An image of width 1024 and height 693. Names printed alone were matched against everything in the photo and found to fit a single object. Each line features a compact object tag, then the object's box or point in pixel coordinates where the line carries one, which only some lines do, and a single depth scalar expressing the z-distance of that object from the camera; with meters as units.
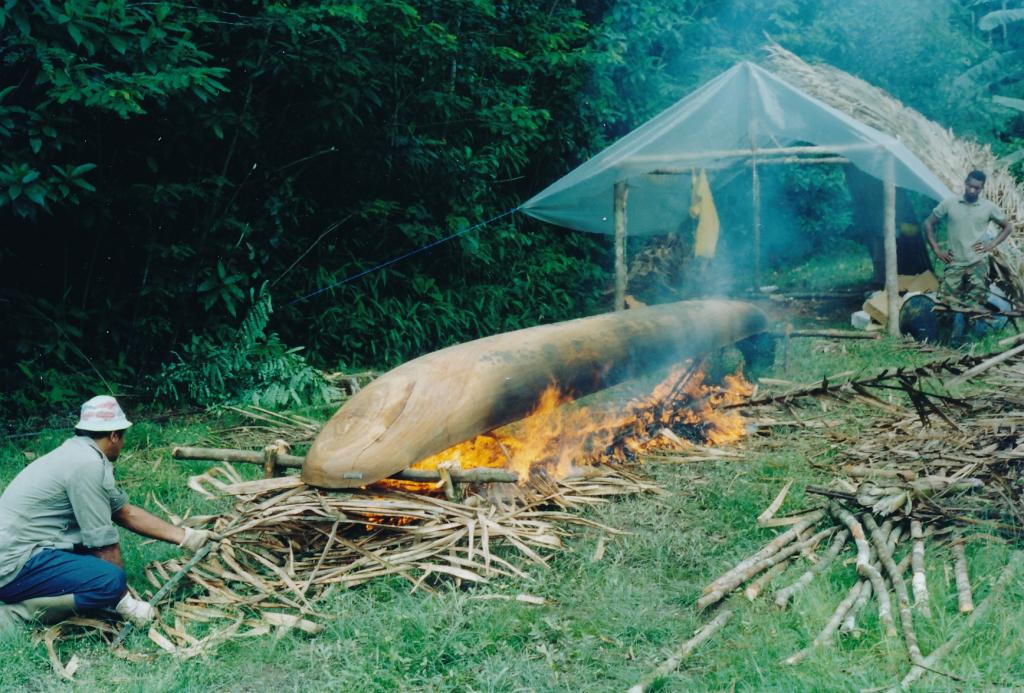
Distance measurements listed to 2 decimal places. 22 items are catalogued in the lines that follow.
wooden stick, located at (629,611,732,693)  3.44
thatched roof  11.73
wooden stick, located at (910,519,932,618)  3.76
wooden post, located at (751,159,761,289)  9.94
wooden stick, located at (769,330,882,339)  10.28
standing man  9.70
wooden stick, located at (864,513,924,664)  3.41
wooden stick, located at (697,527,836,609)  3.96
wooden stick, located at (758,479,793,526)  4.90
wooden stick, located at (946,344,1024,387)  4.17
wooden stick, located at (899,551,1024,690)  3.29
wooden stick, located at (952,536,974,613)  3.74
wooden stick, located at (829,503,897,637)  3.65
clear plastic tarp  9.69
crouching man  4.06
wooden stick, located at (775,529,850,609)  3.97
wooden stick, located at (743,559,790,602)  4.05
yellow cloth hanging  9.55
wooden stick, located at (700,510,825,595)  4.12
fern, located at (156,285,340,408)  7.93
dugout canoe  4.71
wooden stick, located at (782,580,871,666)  3.51
